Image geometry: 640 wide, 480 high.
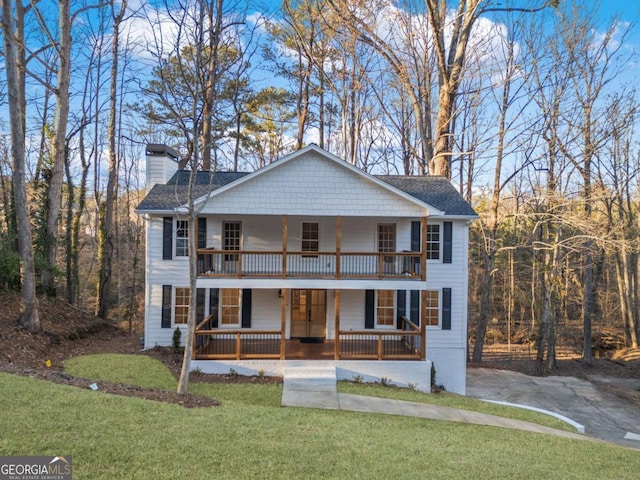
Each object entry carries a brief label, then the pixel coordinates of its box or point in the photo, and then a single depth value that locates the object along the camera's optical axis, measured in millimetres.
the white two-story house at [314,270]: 11977
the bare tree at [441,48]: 18500
